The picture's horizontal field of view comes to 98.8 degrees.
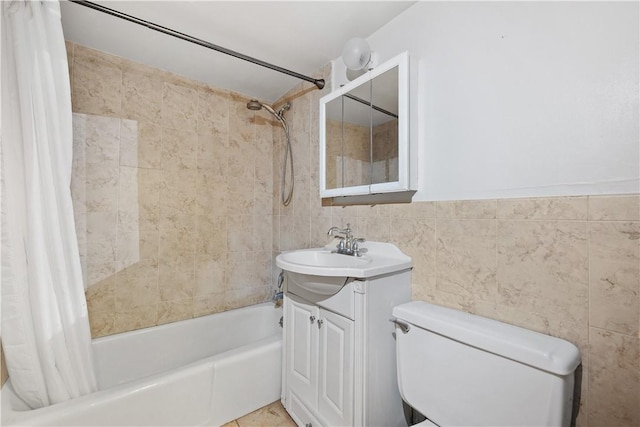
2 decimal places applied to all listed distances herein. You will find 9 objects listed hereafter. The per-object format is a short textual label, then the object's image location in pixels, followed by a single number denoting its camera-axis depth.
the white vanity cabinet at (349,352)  1.13
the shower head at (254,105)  1.97
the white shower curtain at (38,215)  1.08
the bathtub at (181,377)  1.11
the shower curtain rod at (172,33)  1.09
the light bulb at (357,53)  1.41
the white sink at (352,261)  1.09
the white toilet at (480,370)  0.76
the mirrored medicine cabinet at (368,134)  1.26
